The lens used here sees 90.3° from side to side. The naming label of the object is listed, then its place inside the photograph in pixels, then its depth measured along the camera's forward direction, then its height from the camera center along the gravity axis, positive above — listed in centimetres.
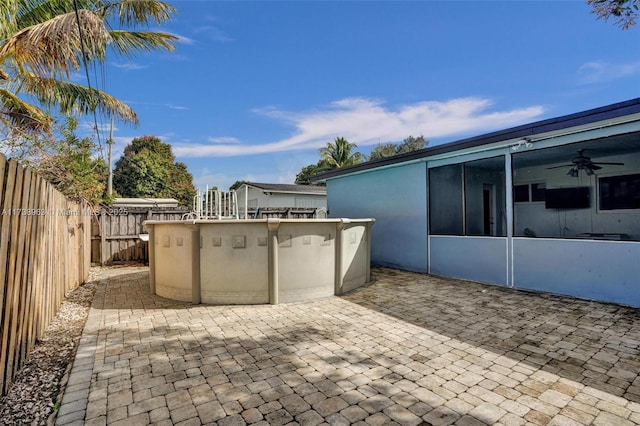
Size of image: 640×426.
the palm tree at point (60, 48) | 555 +328
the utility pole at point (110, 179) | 1967 +257
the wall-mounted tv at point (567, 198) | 873 +44
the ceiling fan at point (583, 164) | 747 +117
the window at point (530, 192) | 965 +67
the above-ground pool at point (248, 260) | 536 -74
